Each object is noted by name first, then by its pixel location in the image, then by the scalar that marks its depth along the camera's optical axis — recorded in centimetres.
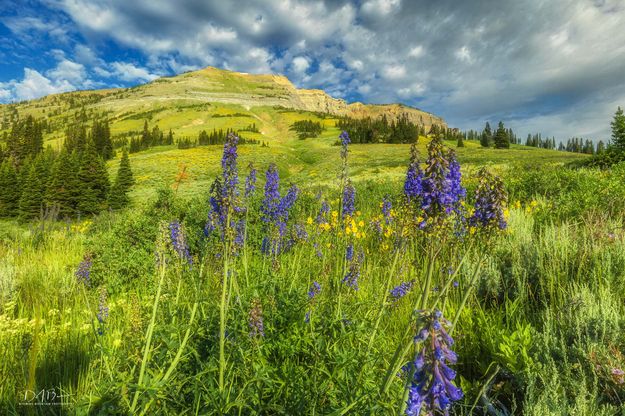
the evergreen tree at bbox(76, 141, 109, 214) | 3594
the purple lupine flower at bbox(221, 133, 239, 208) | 261
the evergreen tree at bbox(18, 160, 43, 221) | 3649
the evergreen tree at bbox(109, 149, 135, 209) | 3178
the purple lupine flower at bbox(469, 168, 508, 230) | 225
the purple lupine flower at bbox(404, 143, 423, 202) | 261
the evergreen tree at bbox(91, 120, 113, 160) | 7286
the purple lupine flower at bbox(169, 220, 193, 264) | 302
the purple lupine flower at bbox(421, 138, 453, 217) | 209
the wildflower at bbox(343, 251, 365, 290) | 330
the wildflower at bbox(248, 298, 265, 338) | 232
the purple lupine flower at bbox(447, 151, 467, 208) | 246
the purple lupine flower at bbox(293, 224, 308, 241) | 485
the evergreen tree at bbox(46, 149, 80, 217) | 3609
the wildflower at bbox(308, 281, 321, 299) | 329
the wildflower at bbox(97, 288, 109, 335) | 281
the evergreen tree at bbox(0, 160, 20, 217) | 3888
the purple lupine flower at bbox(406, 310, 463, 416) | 118
